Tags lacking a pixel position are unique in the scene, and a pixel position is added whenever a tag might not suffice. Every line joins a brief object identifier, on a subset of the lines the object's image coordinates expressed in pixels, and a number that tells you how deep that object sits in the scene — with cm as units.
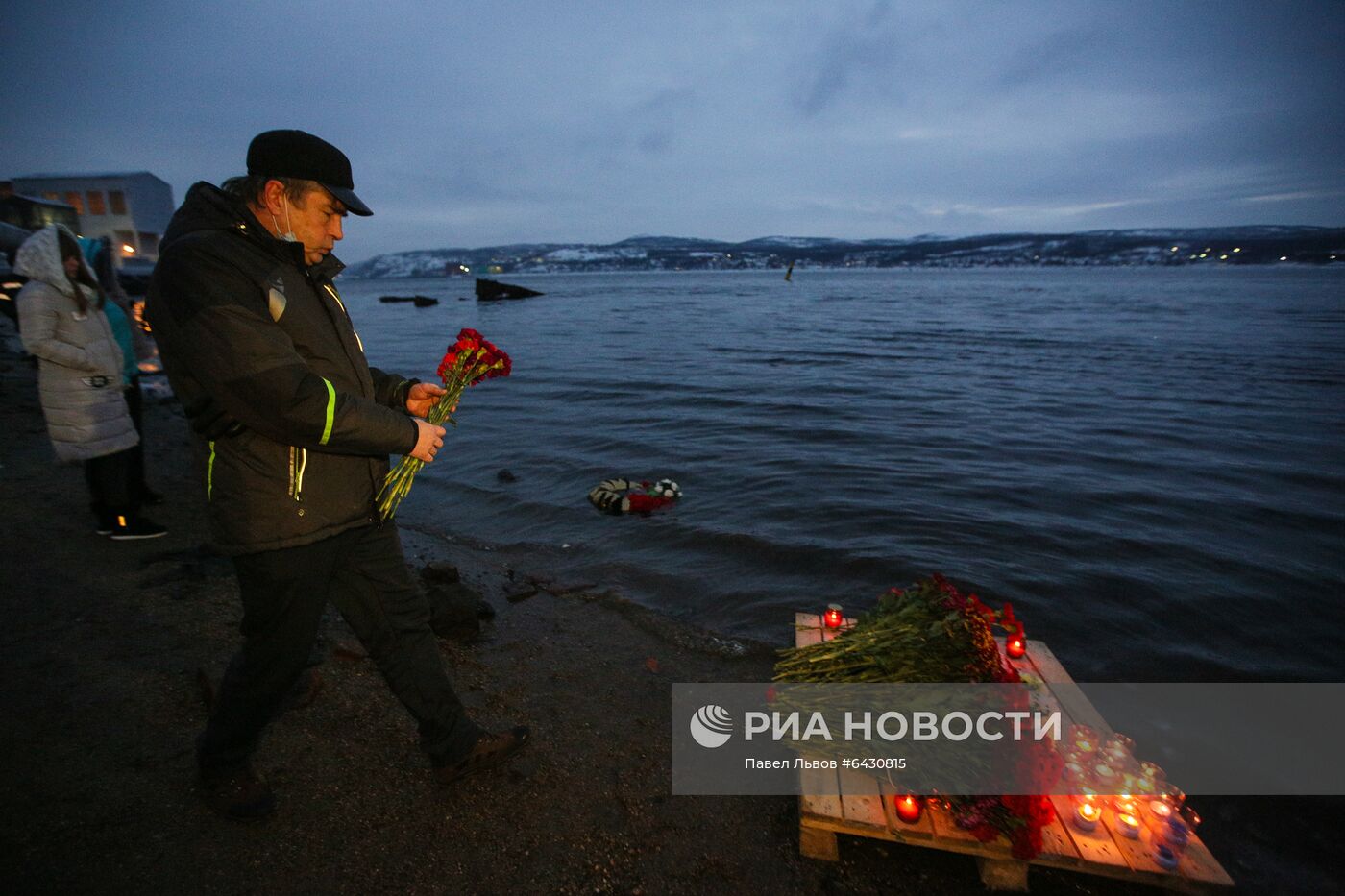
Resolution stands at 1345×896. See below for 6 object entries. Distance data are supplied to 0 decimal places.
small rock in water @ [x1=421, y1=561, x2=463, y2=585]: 615
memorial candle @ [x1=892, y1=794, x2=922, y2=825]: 311
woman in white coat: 547
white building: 6044
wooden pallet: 295
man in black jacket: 245
